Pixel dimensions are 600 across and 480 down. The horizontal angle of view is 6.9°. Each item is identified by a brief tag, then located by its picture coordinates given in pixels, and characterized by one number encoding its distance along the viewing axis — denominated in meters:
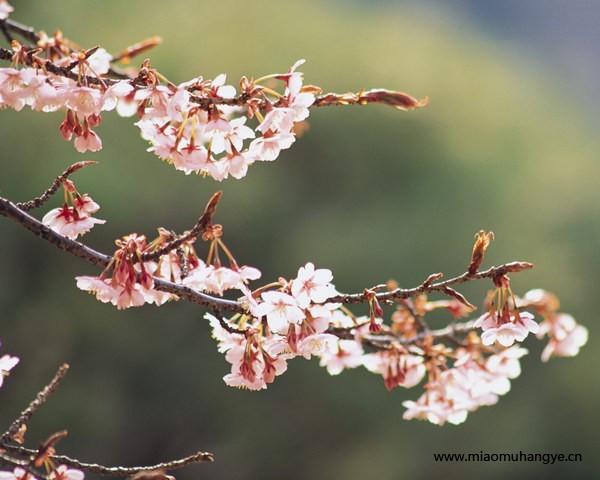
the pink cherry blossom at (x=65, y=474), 3.22
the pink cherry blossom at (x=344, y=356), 3.50
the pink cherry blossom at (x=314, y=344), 3.25
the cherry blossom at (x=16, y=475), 3.21
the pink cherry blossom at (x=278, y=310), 3.24
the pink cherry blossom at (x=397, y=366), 3.42
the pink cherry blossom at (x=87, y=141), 3.30
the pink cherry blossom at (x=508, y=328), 3.26
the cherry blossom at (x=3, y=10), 3.30
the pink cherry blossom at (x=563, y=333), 3.60
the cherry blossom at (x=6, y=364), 3.29
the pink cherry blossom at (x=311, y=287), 3.25
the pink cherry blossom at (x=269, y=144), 3.28
